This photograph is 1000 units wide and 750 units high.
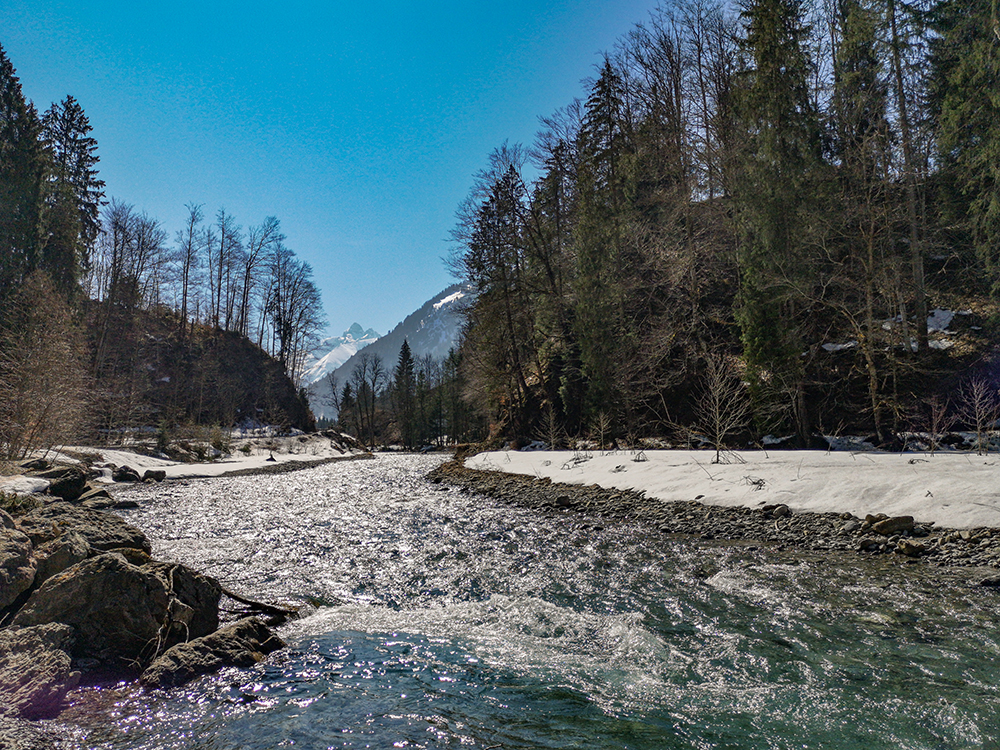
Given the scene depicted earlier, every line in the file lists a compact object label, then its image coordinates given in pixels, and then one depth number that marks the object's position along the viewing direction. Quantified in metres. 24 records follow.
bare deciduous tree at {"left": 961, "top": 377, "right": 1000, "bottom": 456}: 12.82
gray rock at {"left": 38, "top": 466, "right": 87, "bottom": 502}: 12.40
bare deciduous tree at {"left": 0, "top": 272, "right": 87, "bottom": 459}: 15.58
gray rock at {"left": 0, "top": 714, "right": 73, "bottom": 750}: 3.11
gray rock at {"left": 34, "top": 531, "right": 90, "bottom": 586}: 4.94
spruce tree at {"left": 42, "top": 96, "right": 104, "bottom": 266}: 33.81
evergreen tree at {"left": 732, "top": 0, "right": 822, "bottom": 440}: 17.38
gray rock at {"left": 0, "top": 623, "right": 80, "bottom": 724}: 3.54
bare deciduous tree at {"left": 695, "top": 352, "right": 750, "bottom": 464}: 14.54
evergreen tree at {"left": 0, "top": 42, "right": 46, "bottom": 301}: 24.14
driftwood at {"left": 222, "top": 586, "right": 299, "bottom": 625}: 5.70
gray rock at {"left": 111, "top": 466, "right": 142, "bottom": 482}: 19.84
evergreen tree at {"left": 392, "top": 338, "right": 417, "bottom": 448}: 64.25
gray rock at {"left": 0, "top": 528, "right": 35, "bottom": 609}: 4.44
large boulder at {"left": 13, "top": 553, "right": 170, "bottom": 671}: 4.34
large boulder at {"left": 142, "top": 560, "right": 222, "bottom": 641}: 5.04
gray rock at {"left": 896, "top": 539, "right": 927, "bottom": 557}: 7.12
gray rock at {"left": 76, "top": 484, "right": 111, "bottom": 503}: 13.15
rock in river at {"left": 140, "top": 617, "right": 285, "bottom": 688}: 4.16
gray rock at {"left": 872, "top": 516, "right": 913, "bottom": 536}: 7.68
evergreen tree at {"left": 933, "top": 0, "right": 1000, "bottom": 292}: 15.88
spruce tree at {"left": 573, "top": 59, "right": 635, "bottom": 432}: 22.83
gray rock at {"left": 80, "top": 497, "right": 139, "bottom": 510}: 12.93
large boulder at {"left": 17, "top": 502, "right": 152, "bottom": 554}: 5.93
